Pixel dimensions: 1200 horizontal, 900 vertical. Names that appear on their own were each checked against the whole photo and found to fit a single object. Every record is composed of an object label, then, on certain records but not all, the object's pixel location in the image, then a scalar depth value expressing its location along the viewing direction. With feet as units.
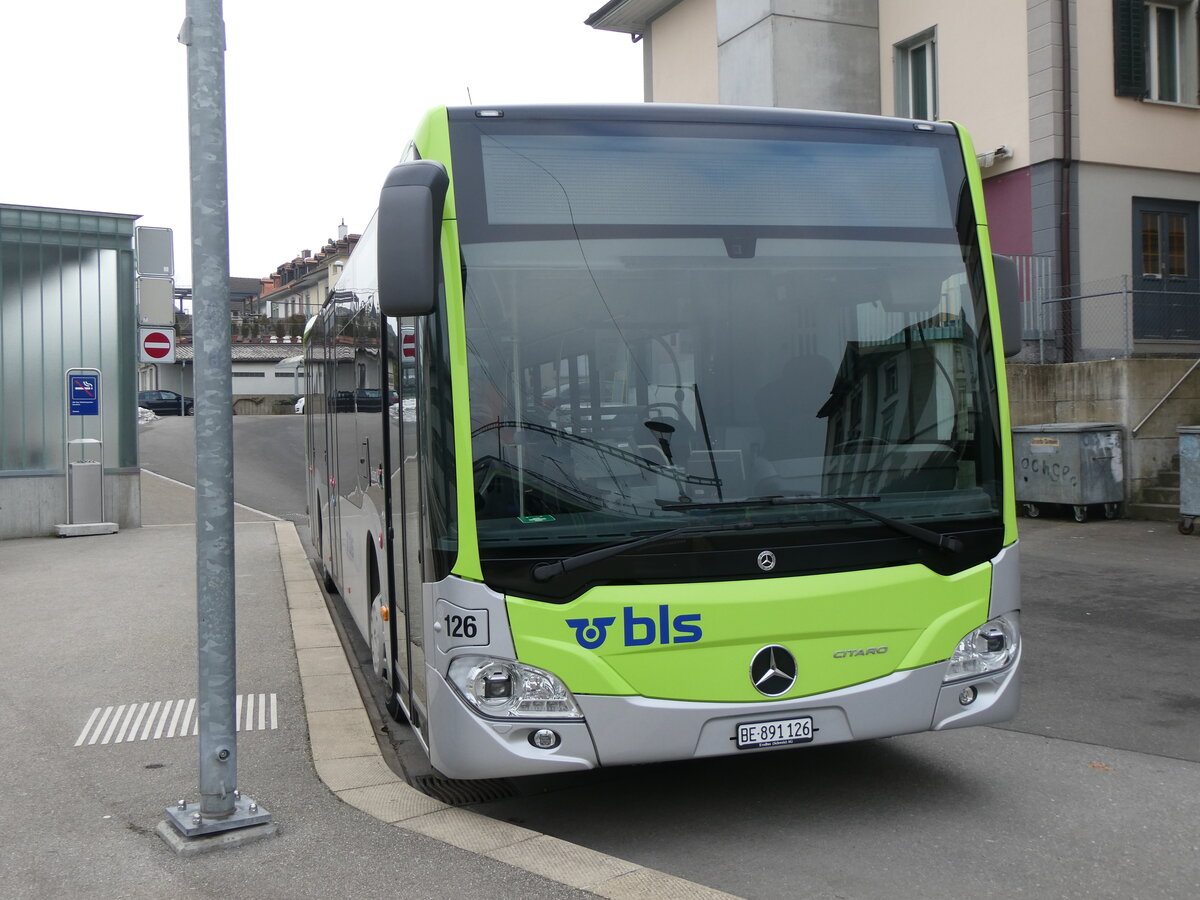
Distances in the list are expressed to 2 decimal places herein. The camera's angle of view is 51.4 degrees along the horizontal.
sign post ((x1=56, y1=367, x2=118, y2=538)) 58.29
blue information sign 58.39
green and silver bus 15.20
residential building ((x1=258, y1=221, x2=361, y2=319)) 301.43
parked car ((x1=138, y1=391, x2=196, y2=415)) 178.40
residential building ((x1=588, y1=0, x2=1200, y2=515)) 60.13
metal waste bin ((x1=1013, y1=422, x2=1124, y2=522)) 51.39
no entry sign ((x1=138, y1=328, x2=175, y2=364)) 44.24
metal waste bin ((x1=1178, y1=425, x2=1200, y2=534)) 45.52
